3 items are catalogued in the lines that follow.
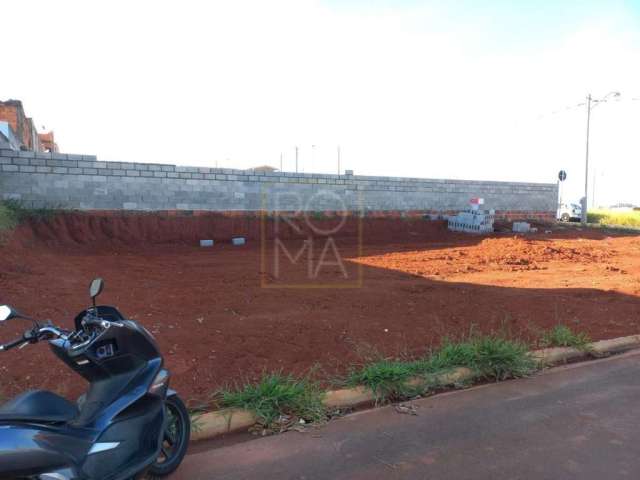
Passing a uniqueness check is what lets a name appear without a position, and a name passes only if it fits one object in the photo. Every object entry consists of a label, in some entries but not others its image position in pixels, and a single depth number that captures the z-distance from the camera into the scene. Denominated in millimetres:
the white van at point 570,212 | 28625
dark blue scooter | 2254
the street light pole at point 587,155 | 28931
